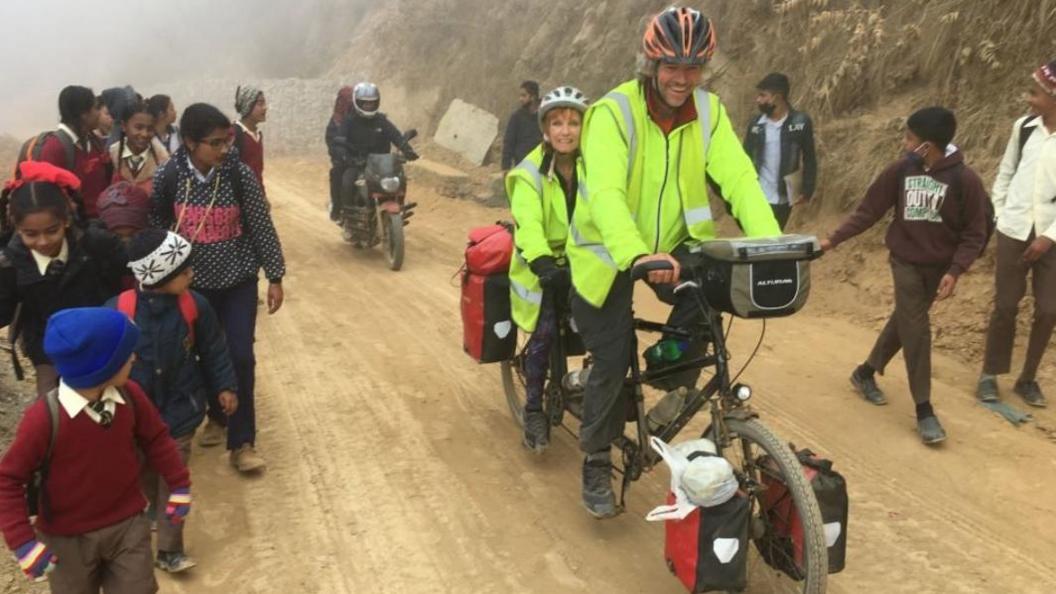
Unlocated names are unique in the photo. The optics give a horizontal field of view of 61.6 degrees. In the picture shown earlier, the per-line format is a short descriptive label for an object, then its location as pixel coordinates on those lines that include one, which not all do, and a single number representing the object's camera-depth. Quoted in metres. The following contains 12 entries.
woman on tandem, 4.78
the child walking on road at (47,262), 3.90
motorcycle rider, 10.68
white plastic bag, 3.27
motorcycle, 10.01
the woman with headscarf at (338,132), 10.80
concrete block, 16.86
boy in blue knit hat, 2.89
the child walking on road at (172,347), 3.97
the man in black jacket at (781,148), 7.73
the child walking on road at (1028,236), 5.44
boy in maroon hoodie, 5.27
